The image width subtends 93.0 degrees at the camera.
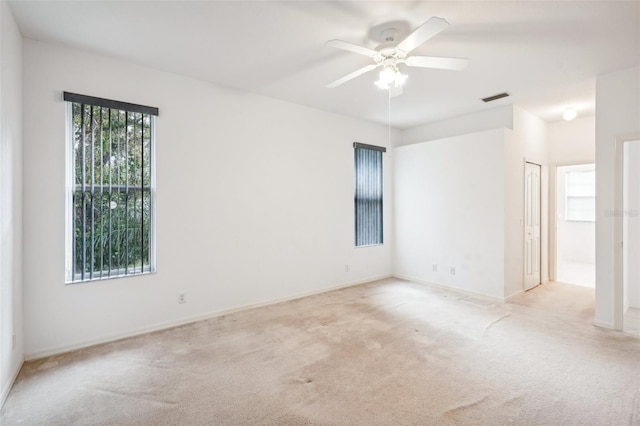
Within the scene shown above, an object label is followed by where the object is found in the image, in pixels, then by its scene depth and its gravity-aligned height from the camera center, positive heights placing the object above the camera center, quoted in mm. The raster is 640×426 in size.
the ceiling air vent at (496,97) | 4082 +1587
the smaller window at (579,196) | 7406 +388
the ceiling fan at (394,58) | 2225 +1266
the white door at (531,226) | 4855 -228
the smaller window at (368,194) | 5359 +327
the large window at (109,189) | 2926 +245
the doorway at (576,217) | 7296 -136
